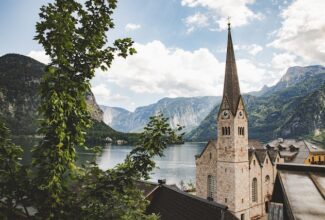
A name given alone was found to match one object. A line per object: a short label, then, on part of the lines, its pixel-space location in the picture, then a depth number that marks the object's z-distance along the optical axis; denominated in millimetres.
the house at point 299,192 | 4953
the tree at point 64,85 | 5367
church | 38219
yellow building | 74812
